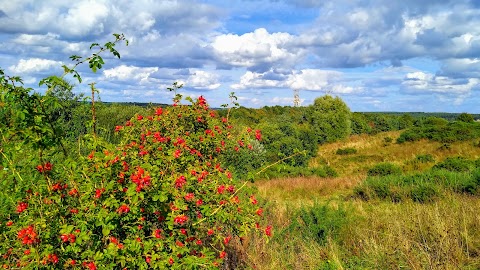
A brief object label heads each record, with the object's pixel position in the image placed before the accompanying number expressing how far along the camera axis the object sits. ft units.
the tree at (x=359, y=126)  164.43
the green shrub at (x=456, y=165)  54.05
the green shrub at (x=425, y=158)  72.02
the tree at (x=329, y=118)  134.18
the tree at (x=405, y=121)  176.96
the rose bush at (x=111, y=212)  10.49
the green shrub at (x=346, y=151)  98.27
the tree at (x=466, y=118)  115.26
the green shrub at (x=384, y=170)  59.19
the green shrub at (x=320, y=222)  22.33
